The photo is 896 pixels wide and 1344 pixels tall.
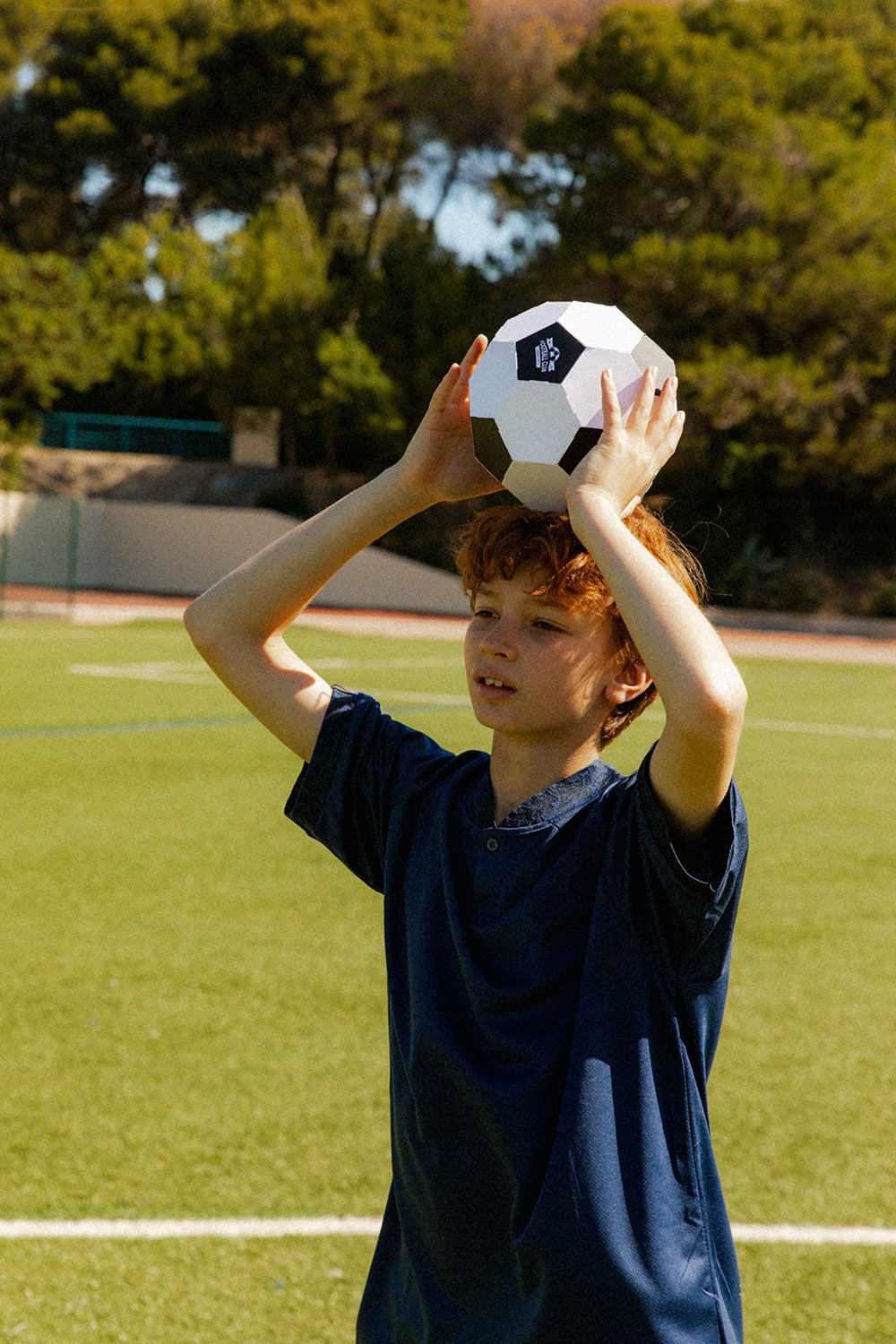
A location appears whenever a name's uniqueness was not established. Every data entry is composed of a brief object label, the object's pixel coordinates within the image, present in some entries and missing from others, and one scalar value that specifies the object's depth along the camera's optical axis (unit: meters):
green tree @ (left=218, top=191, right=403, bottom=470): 32.62
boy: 1.50
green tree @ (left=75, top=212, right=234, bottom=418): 37.00
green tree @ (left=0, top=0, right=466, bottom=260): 35.50
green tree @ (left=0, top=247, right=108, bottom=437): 34.50
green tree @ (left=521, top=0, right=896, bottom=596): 29.00
